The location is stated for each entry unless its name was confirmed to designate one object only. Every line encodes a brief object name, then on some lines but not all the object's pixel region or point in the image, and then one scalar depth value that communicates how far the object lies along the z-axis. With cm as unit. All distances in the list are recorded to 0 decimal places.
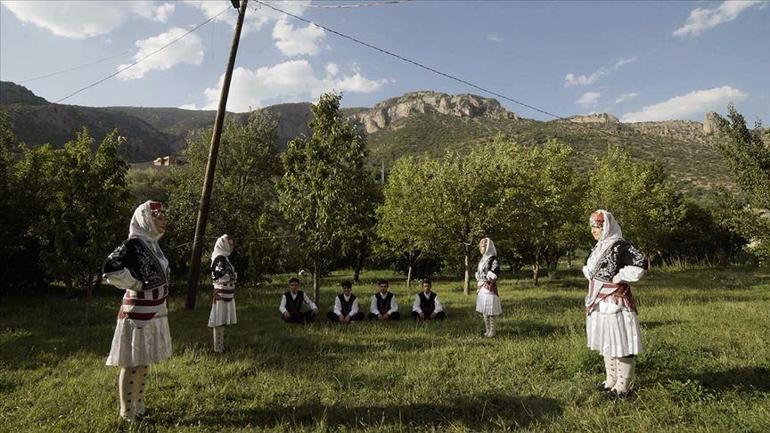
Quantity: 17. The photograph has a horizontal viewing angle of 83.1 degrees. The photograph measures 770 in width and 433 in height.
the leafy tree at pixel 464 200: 1819
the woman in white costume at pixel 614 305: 555
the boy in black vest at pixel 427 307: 1232
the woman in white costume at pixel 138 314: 501
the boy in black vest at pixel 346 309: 1196
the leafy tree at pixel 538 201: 1934
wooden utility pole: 1327
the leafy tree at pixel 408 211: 1895
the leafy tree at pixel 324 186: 1330
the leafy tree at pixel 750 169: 1311
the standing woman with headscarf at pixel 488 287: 970
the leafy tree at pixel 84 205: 1177
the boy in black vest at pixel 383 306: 1238
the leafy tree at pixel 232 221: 1867
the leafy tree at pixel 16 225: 1662
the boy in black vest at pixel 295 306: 1170
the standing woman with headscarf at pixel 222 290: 854
